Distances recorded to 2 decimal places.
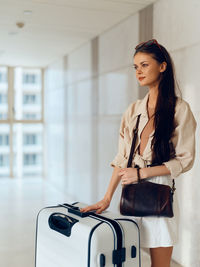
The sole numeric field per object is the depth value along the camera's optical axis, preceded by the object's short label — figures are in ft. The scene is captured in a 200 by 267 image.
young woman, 5.61
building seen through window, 31.60
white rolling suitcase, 5.25
